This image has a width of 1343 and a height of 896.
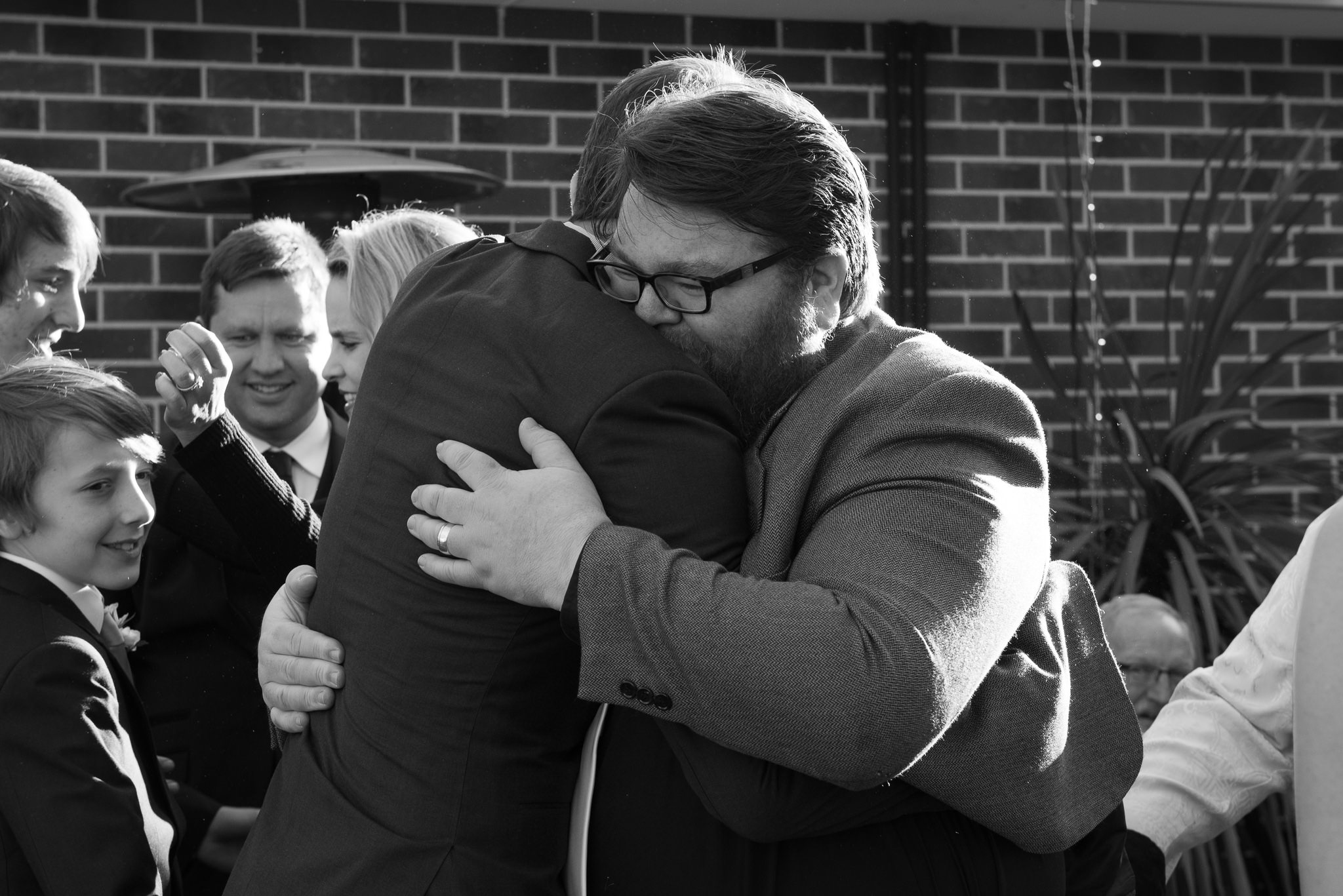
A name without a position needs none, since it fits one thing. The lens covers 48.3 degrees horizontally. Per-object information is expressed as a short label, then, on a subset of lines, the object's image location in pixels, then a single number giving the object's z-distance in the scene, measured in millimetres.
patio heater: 3965
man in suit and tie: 3195
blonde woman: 2625
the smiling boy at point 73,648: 2209
